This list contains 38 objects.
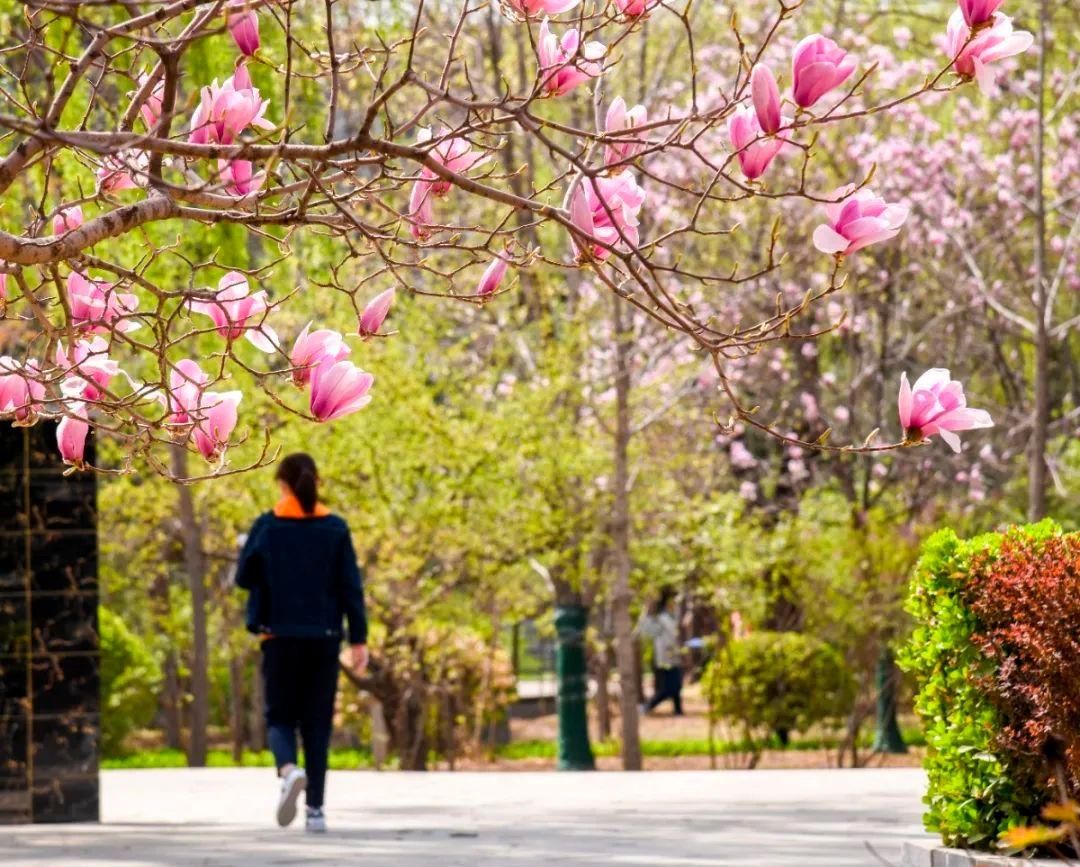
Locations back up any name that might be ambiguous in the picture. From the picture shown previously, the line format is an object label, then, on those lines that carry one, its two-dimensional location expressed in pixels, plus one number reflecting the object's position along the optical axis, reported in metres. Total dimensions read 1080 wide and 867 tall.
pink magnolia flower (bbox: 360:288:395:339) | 8.87
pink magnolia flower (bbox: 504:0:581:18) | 7.93
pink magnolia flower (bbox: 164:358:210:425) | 9.03
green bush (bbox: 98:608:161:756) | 45.59
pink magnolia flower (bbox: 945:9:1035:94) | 7.43
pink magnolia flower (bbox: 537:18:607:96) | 8.29
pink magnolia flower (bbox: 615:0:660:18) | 8.28
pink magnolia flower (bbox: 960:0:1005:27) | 7.30
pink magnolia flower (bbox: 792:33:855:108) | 7.15
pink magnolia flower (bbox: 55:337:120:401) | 9.40
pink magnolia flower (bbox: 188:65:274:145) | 7.97
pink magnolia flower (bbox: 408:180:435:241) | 9.09
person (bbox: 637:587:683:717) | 58.03
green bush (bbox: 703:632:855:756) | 37.62
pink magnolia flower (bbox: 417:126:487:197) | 8.78
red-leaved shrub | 12.62
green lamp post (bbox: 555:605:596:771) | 37.28
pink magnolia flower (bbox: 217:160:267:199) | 9.05
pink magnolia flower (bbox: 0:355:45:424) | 9.33
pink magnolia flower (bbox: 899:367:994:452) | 7.76
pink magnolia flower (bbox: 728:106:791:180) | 7.66
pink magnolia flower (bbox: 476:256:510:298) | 9.03
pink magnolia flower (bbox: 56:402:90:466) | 9.39
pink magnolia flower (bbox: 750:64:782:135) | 7.26
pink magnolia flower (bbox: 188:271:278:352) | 8.80
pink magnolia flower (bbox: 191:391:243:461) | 9.08
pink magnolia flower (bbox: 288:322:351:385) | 8.43
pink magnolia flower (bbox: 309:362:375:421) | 8.28
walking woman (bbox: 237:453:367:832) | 19.66
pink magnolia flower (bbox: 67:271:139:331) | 9.53
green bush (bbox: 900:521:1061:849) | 13.36
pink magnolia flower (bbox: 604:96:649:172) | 8.08
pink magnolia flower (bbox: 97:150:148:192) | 8.98
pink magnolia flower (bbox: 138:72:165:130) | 9.36
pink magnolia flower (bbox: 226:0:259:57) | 8.10
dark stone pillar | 21.02
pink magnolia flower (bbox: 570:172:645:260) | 8.09
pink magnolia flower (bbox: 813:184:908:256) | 7.59
